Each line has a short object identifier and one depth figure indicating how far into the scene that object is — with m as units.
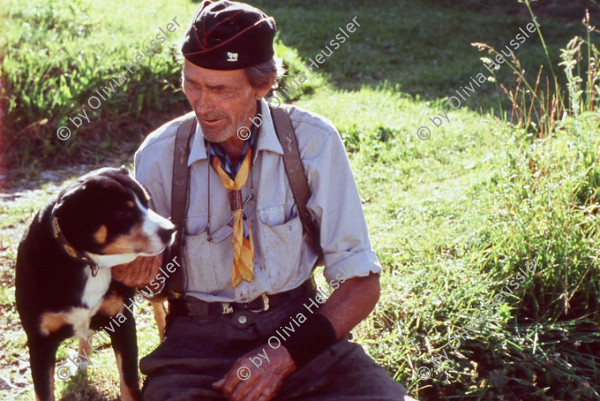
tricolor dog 2.44
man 2.57
